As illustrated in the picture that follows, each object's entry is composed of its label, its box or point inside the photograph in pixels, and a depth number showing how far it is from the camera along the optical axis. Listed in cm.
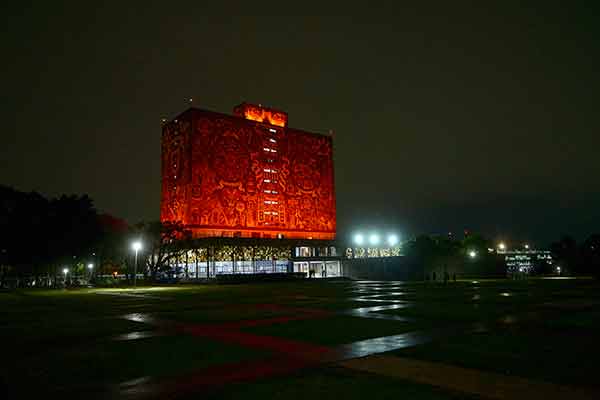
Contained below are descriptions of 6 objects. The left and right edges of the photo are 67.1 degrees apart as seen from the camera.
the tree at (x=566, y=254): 8319
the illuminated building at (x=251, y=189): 9644
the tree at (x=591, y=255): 7520
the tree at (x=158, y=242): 7269
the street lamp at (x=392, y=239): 11755
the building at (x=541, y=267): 9288
